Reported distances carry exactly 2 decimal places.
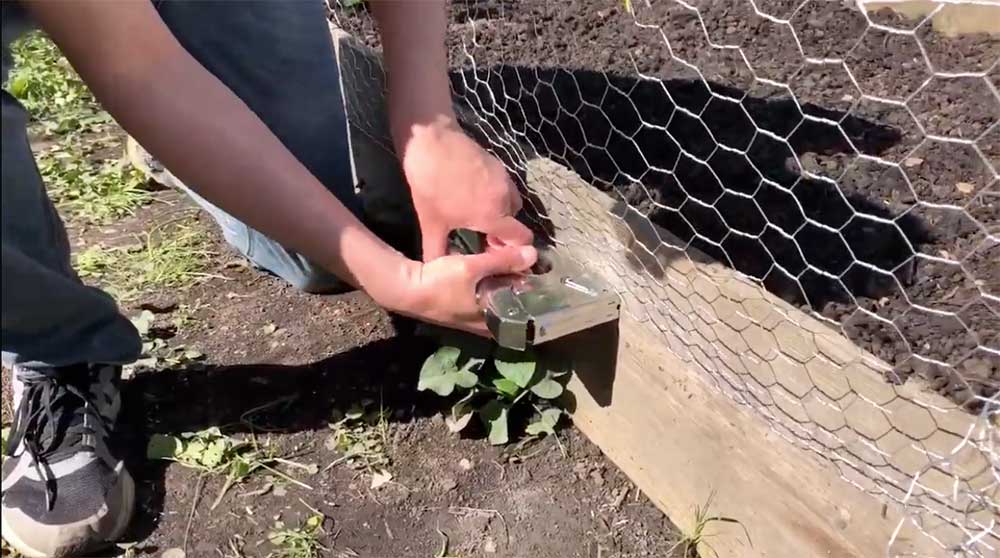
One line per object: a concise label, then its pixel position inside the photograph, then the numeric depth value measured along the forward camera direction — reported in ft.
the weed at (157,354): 4.39
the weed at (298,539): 3.53
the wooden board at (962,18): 5.96
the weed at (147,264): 5.02
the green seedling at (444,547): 3.56
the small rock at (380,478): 3.85
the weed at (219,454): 3.87
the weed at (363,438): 3.93
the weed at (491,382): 3.86
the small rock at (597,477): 3.85
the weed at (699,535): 3.39
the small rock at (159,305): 4.82
